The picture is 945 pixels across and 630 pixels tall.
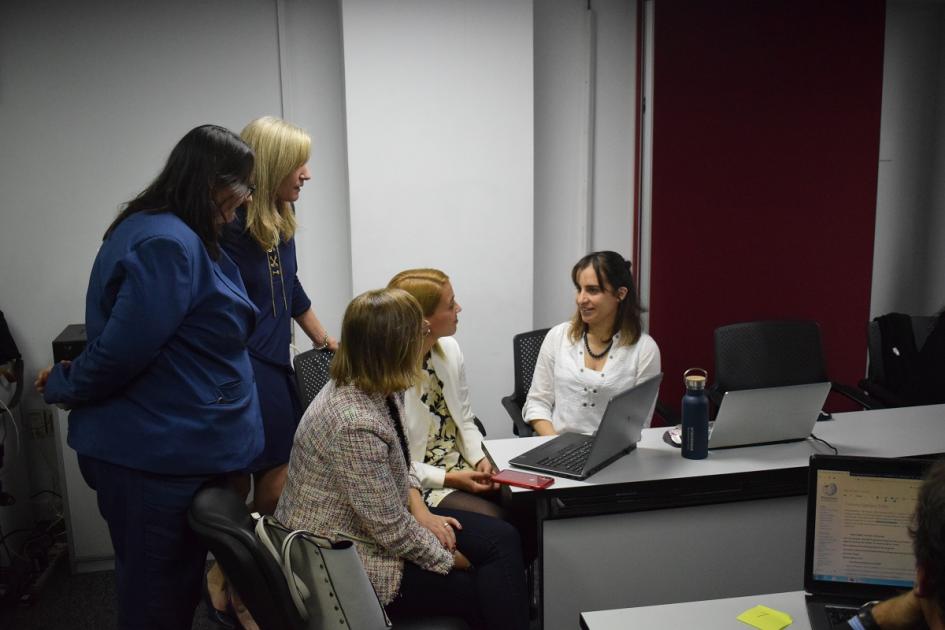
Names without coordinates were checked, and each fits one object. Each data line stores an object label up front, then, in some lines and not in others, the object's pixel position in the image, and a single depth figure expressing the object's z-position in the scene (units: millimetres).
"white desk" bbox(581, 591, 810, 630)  1557
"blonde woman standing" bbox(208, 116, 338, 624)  2402
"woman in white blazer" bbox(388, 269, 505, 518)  2504
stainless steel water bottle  2350
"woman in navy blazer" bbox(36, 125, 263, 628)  1692
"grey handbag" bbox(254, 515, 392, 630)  1600
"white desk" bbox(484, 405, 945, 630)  2256
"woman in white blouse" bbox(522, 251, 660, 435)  2885
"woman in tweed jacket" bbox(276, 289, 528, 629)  1891
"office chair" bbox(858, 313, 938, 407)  3371
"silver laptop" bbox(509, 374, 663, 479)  2191
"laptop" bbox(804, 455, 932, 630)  1589
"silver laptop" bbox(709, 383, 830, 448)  2307
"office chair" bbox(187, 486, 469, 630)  1543
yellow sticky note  1545
